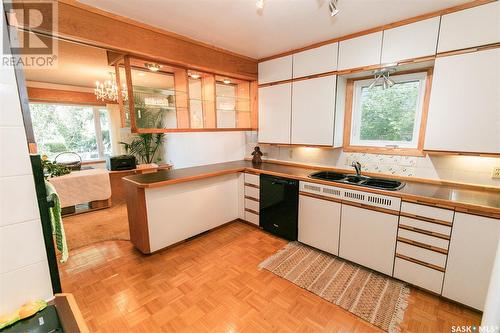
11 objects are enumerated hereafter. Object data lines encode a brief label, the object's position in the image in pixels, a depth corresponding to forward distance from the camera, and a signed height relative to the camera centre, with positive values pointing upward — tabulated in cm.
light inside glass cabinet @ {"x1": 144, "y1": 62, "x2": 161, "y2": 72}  242 +75
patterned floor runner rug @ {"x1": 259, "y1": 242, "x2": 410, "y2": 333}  177 -142
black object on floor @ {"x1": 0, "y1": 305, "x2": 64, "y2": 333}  86 -76
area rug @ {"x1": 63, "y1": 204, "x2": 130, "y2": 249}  296 -139
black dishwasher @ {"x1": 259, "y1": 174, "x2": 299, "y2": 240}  273 -93
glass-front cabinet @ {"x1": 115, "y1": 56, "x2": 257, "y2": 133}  239 +45
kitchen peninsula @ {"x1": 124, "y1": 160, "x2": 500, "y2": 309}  171 -85
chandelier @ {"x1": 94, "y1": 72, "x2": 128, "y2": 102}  374 +79
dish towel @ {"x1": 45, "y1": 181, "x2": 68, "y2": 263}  101 -42
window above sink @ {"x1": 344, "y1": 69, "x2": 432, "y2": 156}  235 +22
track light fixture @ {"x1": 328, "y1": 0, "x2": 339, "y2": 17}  162 +93
